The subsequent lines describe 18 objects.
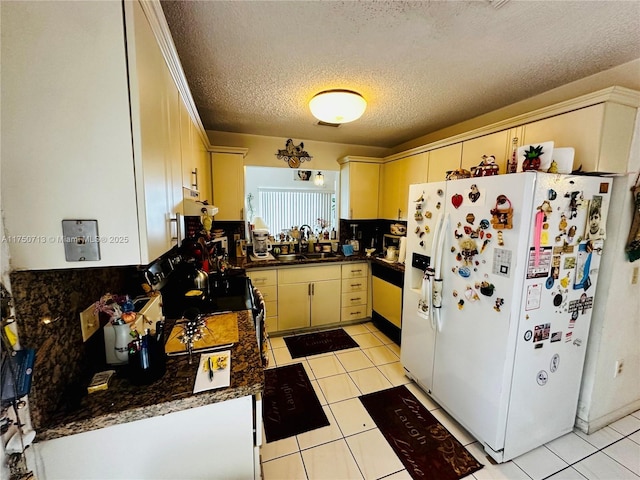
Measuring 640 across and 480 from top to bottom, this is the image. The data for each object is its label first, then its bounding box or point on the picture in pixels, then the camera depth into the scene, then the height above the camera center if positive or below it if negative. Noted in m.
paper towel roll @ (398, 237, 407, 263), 2.87 -0.41
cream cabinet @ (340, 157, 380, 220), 3.35 +0.32
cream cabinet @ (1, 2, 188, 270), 0.63 +0.20
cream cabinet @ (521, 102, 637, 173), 1.48 +0.47
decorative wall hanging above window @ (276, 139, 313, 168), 3.31 +0.71
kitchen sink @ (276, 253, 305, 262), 3.35 -0.61
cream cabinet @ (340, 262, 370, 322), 3.29 -1.01
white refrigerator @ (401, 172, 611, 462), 1.42 -0.50
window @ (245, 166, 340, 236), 4.11 +0.20
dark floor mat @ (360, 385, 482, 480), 1.54 -1.48
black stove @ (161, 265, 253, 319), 1.75 -0.65
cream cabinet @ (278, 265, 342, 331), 3.05 -1.02
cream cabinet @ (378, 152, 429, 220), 2.85 +0.37
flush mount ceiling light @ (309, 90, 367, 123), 1.87 +0.77
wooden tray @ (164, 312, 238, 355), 1.23 -0.65
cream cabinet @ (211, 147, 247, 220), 2.87 +0.30
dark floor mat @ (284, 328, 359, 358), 2.79 -1.47
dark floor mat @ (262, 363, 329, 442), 1.83 -1.50
